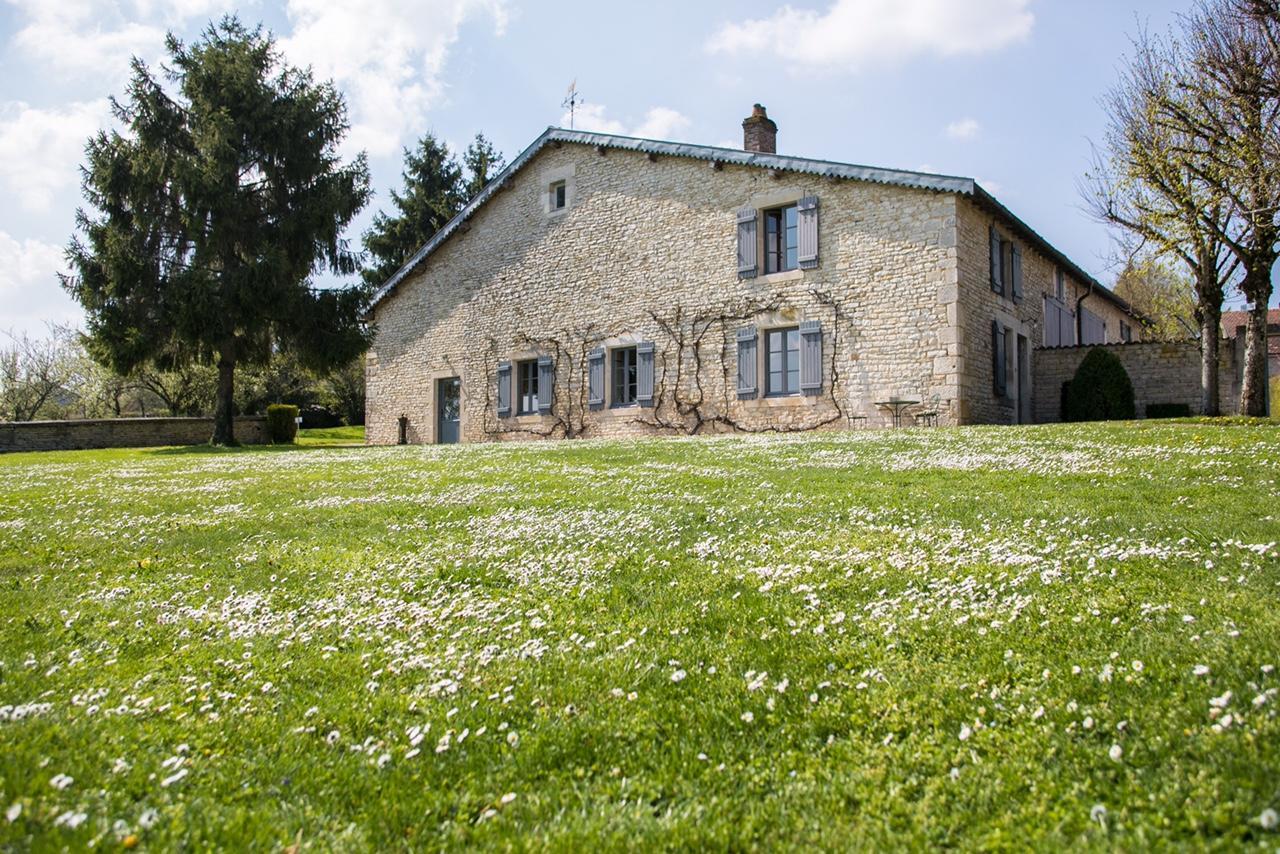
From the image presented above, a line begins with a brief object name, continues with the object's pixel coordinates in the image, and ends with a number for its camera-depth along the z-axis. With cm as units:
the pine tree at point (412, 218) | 3972
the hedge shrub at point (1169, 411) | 1961
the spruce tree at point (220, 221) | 2491
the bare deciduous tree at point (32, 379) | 4047
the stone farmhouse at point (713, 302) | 1841
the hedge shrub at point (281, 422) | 3069
